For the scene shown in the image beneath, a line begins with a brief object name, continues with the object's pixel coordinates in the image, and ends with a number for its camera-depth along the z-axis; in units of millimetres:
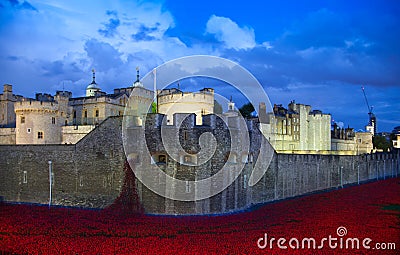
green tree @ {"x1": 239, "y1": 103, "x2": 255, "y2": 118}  68725
